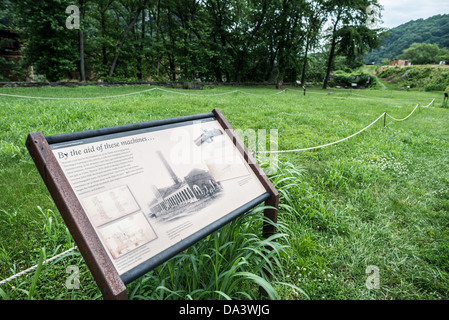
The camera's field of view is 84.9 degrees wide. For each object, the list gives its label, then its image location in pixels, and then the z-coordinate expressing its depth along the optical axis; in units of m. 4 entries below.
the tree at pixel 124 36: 20.69
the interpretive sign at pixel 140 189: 1.01
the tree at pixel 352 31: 25.38
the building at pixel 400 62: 56.30
